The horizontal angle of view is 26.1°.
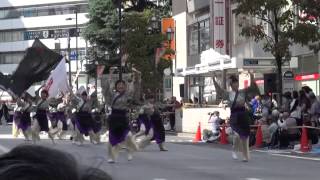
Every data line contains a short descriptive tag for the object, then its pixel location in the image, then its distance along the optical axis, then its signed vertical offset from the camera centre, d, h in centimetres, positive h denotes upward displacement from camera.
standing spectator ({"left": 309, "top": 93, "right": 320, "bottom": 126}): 2012 -64
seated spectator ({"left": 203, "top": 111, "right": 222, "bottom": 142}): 2423 -143
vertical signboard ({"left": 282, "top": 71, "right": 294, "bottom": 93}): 2562 +35
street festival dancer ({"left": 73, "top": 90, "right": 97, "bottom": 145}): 2219 -93
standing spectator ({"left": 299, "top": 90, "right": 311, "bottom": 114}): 2036 -35
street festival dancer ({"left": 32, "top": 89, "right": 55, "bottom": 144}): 2284 -78
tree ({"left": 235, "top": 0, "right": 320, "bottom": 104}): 2156 +207
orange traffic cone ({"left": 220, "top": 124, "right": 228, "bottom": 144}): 2338 -156
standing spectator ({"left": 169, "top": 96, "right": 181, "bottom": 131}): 3291 -104
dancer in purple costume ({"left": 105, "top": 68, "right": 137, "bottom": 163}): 1544 -65
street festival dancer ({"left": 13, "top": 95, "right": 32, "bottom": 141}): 2378 -82
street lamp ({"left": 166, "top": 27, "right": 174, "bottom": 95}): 4185 +355
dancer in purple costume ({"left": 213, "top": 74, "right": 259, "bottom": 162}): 1536 -60
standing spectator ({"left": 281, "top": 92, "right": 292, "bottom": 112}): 2130 -36
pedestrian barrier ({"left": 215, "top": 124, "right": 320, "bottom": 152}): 1877 -140
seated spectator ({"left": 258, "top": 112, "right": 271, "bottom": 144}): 2073 -128
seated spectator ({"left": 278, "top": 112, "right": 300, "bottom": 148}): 1973 -119
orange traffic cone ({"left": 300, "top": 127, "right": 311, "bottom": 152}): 1873 -143
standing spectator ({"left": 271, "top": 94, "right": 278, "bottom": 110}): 2292 -42
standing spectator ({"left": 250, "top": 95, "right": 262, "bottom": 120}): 2344 -53
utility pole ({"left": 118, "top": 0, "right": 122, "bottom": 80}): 3619 +314
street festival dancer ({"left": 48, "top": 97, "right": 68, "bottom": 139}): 2608 -101
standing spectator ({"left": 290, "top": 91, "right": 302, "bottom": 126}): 2009 -53
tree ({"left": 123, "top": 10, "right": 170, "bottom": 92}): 3975 +275
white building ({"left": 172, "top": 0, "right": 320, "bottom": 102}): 2950 +235
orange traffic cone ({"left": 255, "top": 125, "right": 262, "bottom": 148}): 2083 -143
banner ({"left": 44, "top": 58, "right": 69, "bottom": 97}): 2442 +40
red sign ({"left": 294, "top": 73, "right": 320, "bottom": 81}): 2920 +59
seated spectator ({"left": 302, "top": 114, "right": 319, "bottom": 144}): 1917 -125
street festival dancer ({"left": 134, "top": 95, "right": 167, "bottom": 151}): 1891 -95
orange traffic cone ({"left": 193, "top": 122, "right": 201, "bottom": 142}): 2548 -166
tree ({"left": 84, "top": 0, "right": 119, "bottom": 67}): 5184 +480
